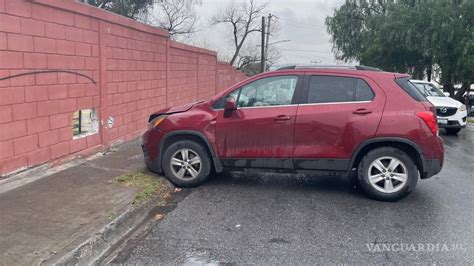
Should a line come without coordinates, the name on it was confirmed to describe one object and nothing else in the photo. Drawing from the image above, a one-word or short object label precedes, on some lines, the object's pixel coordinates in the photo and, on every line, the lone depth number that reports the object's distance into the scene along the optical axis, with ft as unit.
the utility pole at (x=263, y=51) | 141.89
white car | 41.83
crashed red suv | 18.19
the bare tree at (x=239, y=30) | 159.28
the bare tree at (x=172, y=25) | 116.84
